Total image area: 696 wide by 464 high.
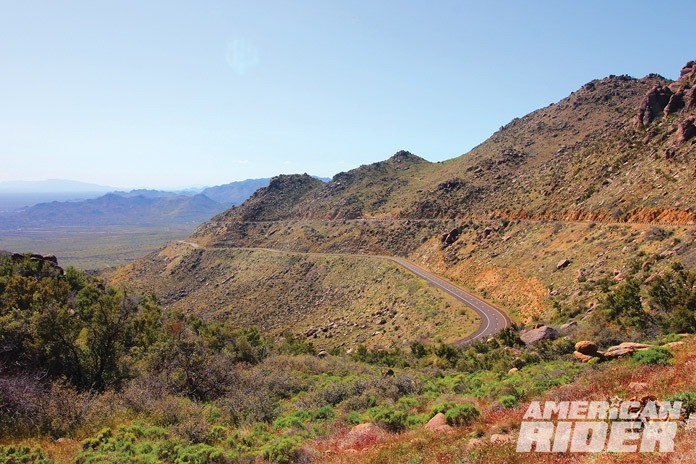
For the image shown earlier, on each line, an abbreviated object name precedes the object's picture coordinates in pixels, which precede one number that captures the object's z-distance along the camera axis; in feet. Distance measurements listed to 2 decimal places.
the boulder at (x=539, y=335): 85.08
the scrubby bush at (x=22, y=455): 30.99
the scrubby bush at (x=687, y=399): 27.07
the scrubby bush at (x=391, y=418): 41.37
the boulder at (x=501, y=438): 29.51
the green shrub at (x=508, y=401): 40.47
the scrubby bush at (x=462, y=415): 38.04
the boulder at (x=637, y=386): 33.50
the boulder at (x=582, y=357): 54.12
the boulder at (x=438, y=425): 35.88
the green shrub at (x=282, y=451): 33.60
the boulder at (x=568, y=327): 86.21
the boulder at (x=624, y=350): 48.63
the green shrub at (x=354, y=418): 44.16
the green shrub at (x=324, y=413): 48.75
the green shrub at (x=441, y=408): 41.76
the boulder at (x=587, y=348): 56.03
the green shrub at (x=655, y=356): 41.05
